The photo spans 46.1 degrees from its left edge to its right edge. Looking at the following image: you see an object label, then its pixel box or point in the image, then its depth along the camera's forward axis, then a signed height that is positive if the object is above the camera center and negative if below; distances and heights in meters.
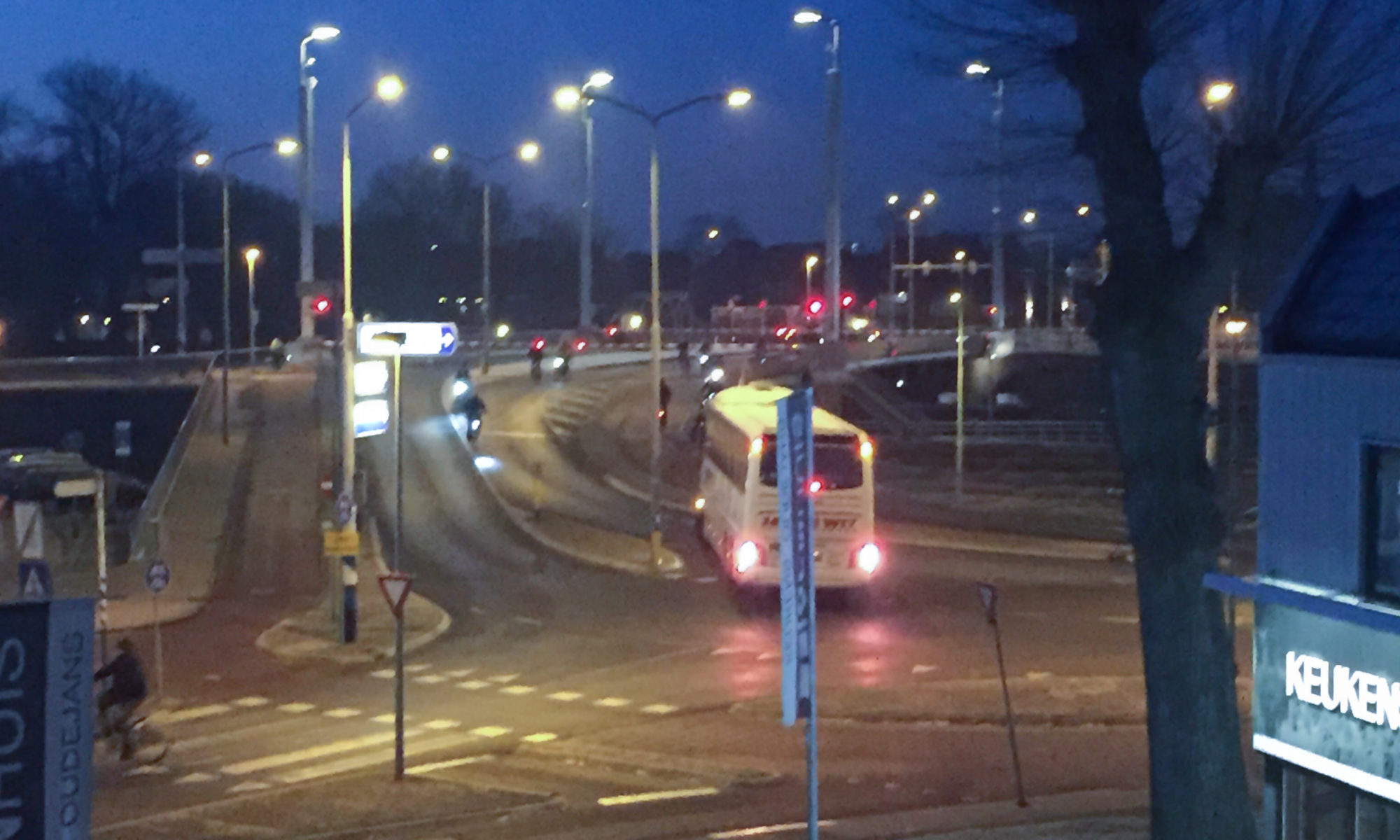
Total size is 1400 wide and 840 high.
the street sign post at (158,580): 21.97 -2.46
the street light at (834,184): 51.59 +6.86
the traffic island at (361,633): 24.70 -3.77
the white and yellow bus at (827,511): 27.05 -1.97
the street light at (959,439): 40.44 -1.23
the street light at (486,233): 38.28 +5.36
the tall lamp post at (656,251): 32.12 +2.78
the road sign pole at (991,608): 15.33 -2.17
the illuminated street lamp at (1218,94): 12.19 +2.19
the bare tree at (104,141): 92.12 +14.59
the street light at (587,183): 33.91 +6.25
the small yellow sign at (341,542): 24.55 -2.19
